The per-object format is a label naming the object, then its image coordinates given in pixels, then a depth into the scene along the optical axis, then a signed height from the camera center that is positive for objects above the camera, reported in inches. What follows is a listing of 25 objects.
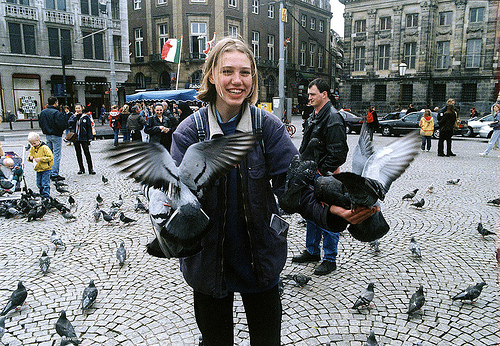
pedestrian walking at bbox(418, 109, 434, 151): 562.7 -17.3
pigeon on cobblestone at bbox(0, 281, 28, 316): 142.5 -72.4
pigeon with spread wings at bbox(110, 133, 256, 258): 61.2 -10.3
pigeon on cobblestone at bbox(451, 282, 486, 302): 145.5 -72.2
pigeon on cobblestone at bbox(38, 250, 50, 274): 178.2 -71.9
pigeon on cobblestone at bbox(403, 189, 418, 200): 295.0 -66.4
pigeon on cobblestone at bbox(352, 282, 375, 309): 143.5 -72.6
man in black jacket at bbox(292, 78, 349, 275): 155.5 -13.3
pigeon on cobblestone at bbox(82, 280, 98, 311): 144.8 -72.6
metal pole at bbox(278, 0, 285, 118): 757.3 +91.0
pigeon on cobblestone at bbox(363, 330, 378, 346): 117.1 -73.3
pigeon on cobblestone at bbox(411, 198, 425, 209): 274.8 -68.5
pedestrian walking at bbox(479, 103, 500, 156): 519.3 -38.3
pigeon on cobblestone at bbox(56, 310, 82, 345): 122.9 -72.7
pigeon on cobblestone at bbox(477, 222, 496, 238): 217.8 -71.0
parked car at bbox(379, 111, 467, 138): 843.4 -27.1
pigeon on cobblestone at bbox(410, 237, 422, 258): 191.0 -71.7
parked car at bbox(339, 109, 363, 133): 929.5 -21.7
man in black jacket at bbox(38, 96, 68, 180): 376.5 -11.2
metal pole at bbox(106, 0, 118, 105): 941.2 +90.0
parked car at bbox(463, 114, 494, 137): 825.4 -28.7
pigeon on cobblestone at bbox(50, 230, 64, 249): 208.4 -71.1
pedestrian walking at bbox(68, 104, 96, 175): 420.8 -20.9
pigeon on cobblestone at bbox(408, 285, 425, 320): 138.6 -72.2
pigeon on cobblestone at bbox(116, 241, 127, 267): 188.2 -72.2
